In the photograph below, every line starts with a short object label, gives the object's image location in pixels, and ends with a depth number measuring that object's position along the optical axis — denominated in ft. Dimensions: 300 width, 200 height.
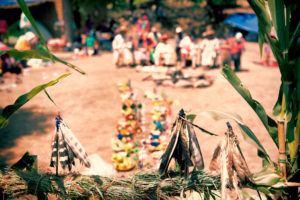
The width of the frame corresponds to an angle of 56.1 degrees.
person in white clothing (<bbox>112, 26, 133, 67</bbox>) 36.32
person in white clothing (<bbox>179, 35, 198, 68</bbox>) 35.94
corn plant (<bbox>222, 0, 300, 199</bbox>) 7.52
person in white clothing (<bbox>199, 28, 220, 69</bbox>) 35.96
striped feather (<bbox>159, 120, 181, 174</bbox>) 8.77
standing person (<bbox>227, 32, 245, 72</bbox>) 34.88
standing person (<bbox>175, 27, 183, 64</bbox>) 36.35
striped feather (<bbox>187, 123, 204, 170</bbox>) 8.82
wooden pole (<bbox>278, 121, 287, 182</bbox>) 8.34
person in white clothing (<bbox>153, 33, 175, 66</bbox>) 34.45
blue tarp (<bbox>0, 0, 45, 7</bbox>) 40.72
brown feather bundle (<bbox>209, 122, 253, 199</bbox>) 8.25
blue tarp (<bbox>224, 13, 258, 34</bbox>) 38.28
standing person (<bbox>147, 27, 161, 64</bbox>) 36.24
